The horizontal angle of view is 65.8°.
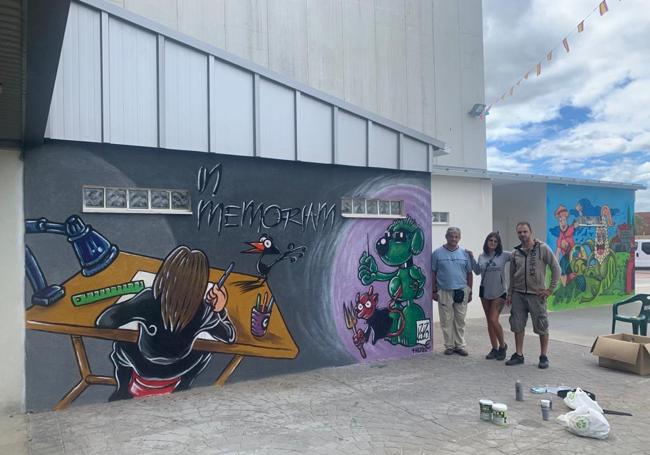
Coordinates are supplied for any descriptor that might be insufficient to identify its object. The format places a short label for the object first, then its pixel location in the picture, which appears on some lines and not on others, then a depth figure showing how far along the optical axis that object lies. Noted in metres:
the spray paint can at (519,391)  5.34
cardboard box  6.32
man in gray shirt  6.60
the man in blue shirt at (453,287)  7.44
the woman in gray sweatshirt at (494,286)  7.11
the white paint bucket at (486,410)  4.77
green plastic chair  7.57
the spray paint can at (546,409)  4.82
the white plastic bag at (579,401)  4.75
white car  28.81
